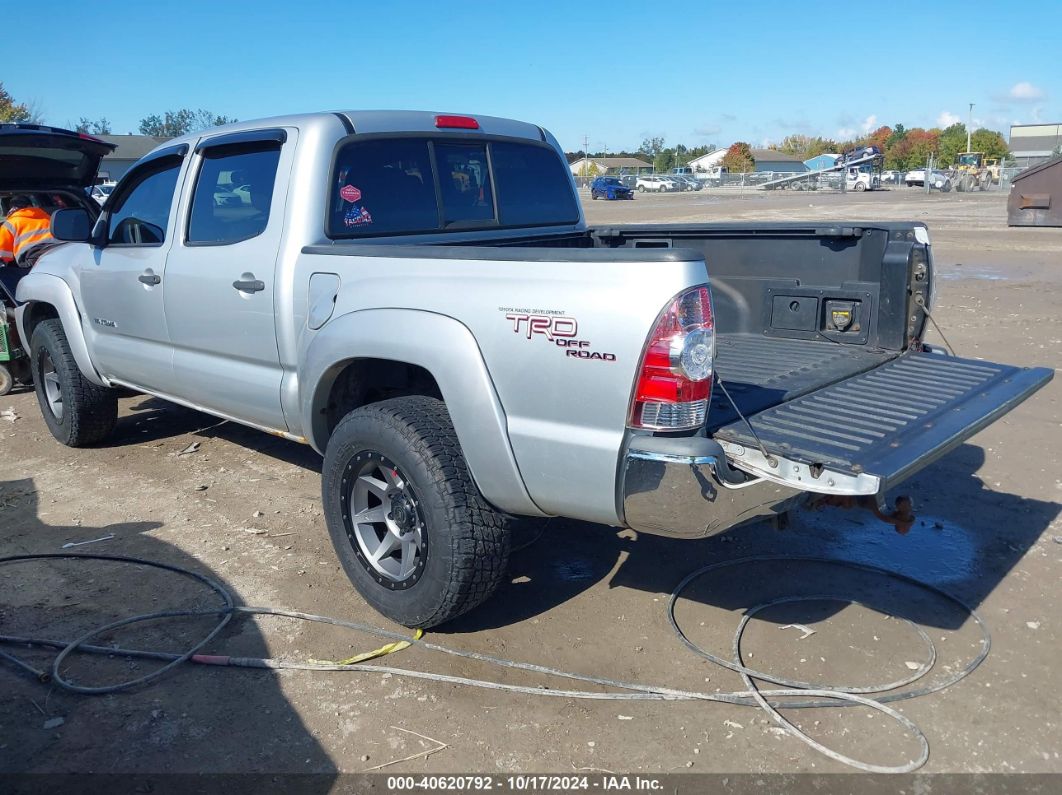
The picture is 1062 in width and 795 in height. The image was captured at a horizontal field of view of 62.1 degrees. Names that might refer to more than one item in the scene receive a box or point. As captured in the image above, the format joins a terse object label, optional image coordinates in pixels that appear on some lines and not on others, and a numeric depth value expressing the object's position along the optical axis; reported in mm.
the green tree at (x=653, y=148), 134750
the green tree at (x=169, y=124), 103438
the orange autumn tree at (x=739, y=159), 98562
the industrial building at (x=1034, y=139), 85062
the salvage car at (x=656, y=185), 63531
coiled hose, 3154
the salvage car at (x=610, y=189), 49188
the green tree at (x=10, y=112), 41156
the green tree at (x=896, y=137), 114350
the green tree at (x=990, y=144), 85000
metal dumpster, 21753
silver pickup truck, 2867
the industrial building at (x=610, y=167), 89850
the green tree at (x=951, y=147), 88269
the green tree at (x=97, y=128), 80862
